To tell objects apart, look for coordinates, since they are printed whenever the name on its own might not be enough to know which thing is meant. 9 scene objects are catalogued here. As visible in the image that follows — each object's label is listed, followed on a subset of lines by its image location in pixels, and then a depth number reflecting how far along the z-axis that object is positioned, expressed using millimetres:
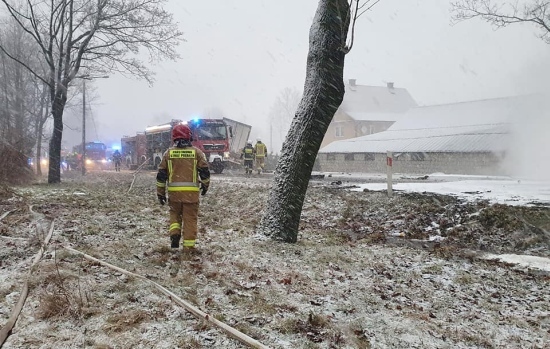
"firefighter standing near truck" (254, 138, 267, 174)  24578
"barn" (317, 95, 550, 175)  29484
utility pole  32750
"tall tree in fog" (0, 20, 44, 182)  29391
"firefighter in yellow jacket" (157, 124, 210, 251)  6203
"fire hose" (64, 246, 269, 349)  3312
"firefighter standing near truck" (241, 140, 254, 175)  23978
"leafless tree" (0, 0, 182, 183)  17984
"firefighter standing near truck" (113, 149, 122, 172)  35916
